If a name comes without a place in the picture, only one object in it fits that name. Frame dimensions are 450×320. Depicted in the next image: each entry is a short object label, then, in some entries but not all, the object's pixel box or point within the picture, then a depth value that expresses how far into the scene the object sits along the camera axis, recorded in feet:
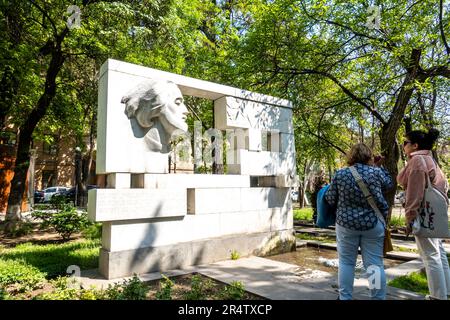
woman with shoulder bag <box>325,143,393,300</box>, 10.23
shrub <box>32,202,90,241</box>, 26.43
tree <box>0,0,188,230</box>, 30.22
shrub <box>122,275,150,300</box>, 11.34
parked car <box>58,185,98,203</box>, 83.75
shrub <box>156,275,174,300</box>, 11.16
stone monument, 15.71
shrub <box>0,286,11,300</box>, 10.81
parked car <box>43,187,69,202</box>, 87.66
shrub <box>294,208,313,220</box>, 47.96
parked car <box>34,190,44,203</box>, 84.85
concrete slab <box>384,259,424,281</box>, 15.65
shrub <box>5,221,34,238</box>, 30.25
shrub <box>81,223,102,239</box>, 28.50
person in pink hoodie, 11.14
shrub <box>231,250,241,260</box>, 19.38
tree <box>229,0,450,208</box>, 23.24
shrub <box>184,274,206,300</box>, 11.97
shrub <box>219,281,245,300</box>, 11.86
